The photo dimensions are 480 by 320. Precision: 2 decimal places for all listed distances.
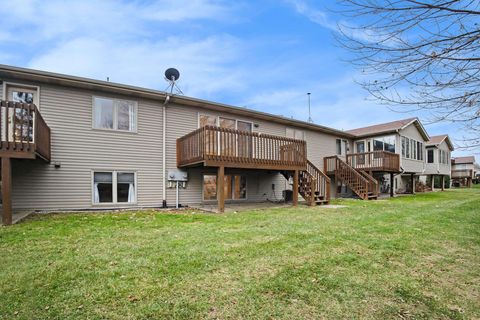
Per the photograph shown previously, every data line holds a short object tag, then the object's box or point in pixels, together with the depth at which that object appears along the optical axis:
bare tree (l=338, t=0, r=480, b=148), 2.72
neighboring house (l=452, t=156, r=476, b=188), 34.78
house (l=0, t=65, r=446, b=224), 8.48
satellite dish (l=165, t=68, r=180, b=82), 11.59
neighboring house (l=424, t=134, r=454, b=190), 26.41
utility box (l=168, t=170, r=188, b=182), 11.07
